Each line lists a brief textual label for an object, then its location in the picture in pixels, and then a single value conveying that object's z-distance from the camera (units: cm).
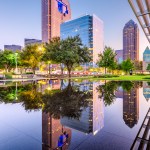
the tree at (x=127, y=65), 5512
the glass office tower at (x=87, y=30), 11752
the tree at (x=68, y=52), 3166
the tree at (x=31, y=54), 3611
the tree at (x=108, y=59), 3574
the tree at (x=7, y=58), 4529
